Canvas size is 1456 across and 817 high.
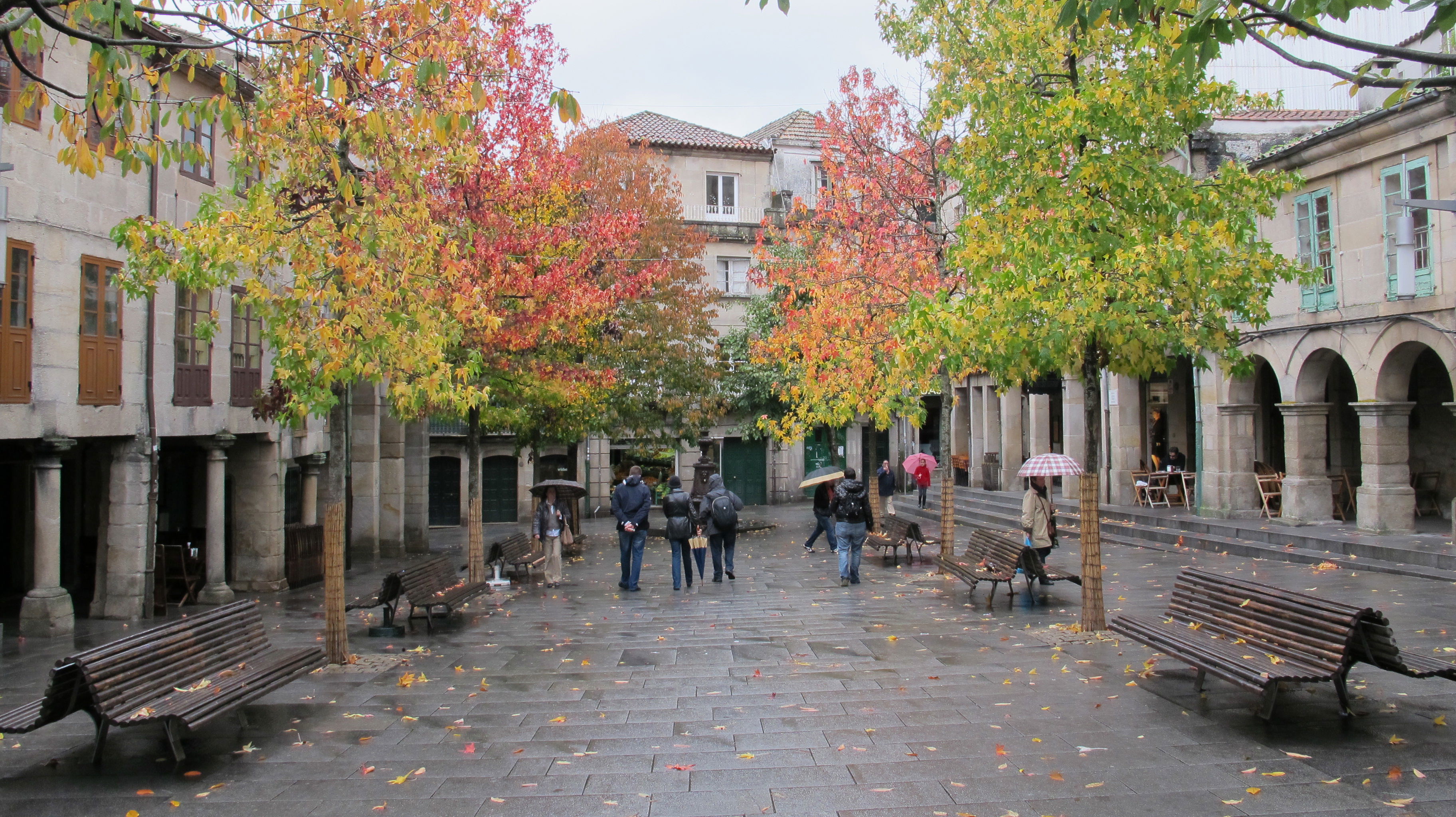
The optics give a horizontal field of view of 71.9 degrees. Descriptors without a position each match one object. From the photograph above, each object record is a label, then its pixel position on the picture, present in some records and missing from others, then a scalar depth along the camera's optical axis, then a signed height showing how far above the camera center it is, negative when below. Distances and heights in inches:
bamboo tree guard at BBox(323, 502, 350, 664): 376.8 -57.3
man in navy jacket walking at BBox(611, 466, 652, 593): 589.9 -47.3
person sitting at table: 978.7 -24.9
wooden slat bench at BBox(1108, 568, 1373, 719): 258.7 -58.6
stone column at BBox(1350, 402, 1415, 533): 691.4 -28.2
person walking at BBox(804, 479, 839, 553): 799.7 -59.2
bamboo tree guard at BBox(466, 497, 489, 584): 571.2 -63.3
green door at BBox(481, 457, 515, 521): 1386.6 -67.4
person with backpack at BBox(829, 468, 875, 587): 577.3 -48.8
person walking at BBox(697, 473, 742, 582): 615.2 -49.1
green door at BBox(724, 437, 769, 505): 1588.3 -49.4
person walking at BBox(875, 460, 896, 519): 940.0 -42.2
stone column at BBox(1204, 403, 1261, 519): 839.1 -24.2
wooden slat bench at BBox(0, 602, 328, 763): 244.2 -62.9
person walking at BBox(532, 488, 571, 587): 639.8 -58.1
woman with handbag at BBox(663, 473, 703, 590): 593.3 -50.6
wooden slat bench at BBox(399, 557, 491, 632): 446.9 -68.7
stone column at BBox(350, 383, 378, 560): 848.3 -26.9
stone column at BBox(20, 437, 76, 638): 494.3 -59.0
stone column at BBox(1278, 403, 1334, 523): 773.9 -25.7
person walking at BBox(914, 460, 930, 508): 1087.6 -46.0
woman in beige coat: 537.6 -46.4
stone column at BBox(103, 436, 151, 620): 552.4 -44.7
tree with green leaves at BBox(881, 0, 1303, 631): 394.9 +88.1
